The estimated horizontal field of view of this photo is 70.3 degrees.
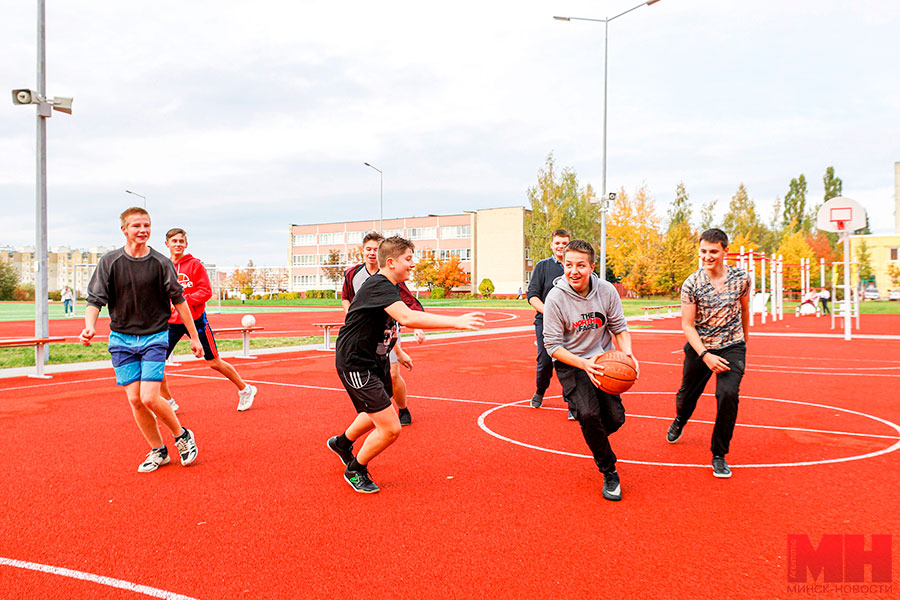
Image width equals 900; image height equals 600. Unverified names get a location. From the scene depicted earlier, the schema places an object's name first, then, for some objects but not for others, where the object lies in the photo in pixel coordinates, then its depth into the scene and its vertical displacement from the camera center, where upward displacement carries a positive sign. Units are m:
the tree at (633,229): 57.47 +5.75
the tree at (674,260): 55.84 +2.84
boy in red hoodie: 7.54 -0.02
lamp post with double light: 24.71 +3.62
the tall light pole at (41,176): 12.09 +2.26
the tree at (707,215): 71.75 +8.71
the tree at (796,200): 85.12 +12.47
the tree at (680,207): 74.81 +10.02
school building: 86.56 +7.31
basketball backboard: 19.08 +2.35
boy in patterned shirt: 5.31 -0.28
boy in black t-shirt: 4.75 -0.45
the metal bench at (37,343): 10.70 -0.86
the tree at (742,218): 67.56 +7.88
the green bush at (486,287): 77.19 +0.59
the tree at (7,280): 60.41 +1.17
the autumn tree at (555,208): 65.56 +8.70
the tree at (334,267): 85.50 +3.39
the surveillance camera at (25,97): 11.80 +3.62
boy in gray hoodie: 4.78 -0.36
